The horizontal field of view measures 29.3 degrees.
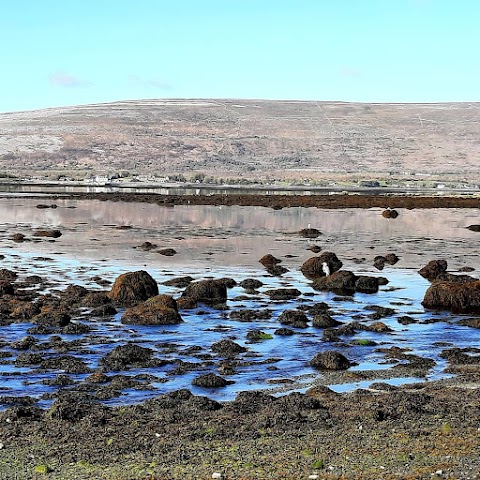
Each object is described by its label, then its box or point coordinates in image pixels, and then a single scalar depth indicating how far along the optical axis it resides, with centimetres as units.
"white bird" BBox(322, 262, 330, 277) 3463
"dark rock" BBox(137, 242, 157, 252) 4376
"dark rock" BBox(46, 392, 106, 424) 1353
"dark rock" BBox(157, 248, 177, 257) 4184
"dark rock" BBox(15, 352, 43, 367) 1789
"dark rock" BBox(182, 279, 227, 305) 2743
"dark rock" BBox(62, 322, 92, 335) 2127
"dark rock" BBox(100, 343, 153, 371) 1794
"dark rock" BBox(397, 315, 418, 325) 2403
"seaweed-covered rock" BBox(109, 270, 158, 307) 2638
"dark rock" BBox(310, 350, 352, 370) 1809
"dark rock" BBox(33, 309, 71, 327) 2212
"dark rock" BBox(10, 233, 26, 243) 4708
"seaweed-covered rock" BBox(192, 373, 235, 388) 1630
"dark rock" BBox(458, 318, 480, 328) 2339
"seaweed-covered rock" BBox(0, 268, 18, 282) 3022
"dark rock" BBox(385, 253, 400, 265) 3982
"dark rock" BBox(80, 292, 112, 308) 2548
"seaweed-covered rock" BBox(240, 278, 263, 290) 3055
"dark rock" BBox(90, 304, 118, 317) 2411
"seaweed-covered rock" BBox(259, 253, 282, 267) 3791
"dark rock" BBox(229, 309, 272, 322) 2433
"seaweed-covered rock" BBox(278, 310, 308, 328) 2314
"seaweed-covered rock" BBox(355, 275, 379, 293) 3052
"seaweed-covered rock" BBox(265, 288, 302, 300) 2820
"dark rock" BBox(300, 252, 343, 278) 3478
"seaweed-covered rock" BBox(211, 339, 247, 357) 1947
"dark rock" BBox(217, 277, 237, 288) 3039
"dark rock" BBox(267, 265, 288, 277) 3463
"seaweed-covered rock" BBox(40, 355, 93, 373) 1738
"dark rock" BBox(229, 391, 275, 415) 1422
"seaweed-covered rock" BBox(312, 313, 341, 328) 2298
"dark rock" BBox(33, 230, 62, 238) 4994
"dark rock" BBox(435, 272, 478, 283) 3209
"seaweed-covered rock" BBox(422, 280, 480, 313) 2638
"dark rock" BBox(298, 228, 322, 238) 5425
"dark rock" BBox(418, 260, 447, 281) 3450
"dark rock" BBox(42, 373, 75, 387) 1619
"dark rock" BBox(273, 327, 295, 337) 2183
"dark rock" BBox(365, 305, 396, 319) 2538
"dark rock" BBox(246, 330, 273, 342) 2130
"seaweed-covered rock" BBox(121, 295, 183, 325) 2292
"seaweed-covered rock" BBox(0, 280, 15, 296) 2723
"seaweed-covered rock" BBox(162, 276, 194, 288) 3080
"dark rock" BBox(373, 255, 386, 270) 3795
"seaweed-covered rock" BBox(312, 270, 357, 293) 3062
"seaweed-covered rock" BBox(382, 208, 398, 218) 7431
